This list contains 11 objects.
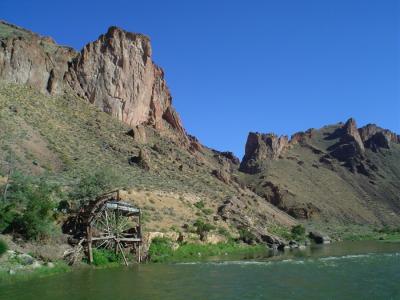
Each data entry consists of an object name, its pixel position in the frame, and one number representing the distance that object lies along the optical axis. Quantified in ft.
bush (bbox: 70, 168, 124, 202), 136.36
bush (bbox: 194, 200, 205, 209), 203.27
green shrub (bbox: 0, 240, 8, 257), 88.65
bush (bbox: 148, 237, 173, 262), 129.01
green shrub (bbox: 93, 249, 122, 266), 108.70
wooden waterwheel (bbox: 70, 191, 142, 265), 113.09
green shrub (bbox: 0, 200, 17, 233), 99.81
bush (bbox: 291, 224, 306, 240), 233.37
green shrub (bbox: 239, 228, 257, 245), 191.21
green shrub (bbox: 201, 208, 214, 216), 200.43
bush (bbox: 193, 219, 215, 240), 168.45
